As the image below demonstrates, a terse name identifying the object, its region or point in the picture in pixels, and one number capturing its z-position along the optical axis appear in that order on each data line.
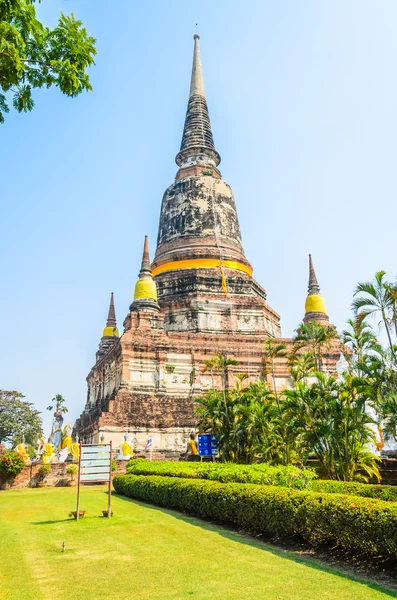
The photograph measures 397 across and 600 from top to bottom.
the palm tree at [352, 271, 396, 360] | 16.69
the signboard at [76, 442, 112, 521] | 12.38
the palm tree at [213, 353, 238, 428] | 23.20
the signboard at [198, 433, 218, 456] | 20.97
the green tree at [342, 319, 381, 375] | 17.97
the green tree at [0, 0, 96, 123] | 6.50
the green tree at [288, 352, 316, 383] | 19.31
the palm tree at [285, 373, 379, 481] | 16.11
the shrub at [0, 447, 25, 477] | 20.17
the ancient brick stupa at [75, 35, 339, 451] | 28.09
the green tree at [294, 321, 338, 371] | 21.73
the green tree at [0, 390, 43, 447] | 57.84
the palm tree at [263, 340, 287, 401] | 21.96
